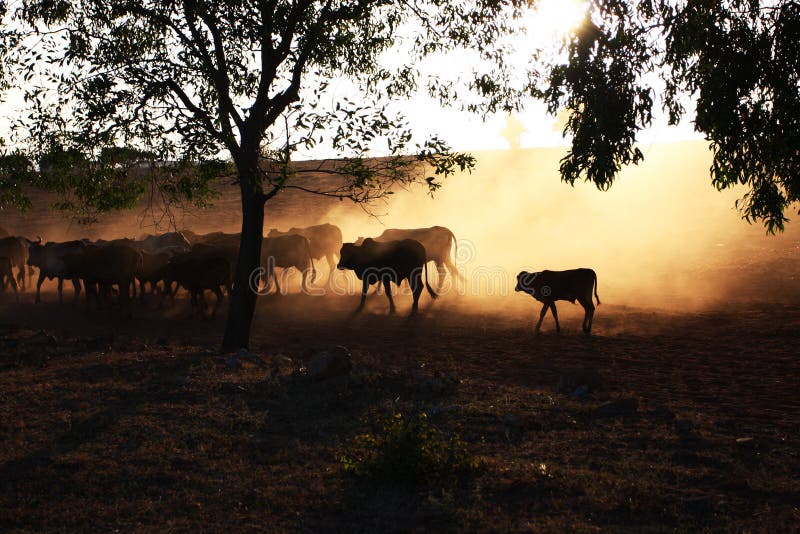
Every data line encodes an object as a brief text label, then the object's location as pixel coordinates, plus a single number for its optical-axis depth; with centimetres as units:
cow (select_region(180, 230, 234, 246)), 2679
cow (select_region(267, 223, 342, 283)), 3006
